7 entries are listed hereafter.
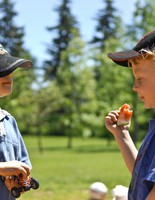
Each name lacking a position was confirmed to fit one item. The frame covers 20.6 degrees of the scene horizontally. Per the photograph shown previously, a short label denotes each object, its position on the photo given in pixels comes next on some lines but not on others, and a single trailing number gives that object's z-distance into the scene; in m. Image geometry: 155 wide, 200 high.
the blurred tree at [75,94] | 28.30
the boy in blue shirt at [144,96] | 1.79
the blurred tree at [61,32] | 48.91
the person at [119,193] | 2.88
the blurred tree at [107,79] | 25.05
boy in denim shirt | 2.38
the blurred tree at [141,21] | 20.72
